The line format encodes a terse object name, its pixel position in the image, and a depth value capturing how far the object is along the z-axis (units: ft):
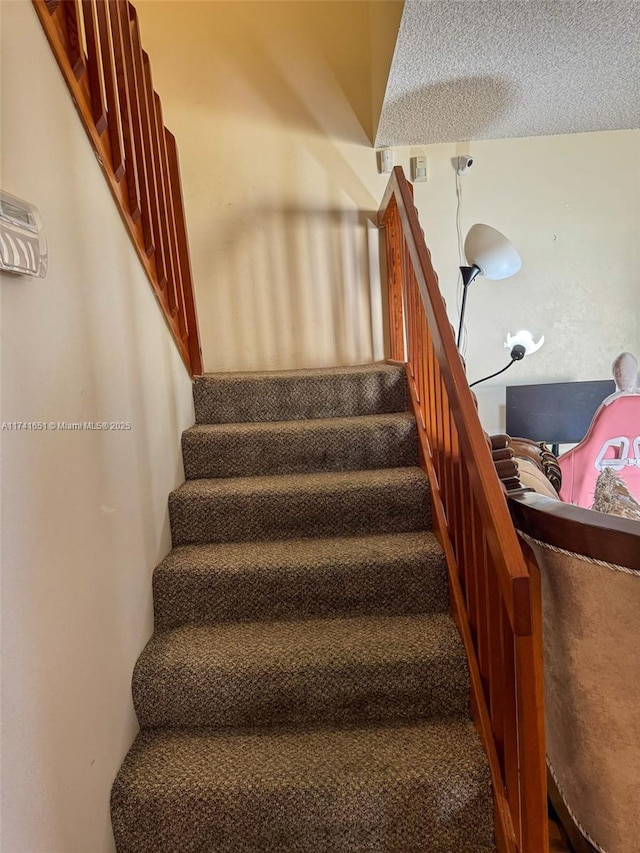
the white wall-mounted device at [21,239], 2.99
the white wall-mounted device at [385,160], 9.27
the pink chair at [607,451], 8.02
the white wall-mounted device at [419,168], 9.35
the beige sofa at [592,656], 3.05
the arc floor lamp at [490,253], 8.07
